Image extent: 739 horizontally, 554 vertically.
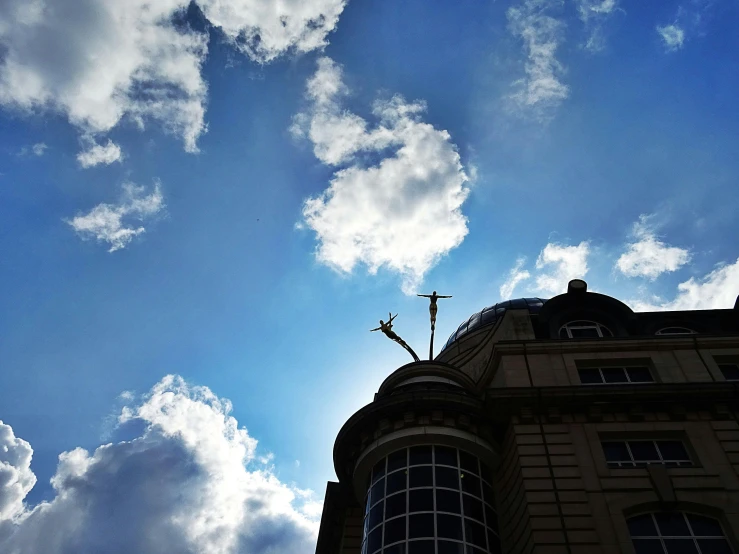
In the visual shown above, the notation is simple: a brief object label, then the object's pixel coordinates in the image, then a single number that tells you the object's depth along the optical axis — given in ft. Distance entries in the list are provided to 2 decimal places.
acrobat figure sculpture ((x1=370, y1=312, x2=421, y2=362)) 115.49
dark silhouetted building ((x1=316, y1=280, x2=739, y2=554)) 61.11
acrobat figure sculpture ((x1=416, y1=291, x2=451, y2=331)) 126.31
